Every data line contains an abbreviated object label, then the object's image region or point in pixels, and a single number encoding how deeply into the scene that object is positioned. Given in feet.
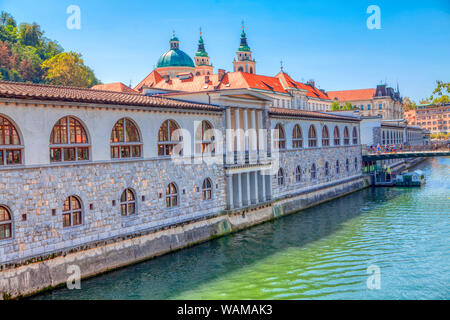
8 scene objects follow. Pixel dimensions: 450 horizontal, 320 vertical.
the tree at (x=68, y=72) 243.40
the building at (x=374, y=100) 448.33
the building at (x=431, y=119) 608.19
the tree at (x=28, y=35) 317.63
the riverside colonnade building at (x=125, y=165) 66.23
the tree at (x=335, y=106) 377.75
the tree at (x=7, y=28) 309.63
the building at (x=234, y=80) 265.75
